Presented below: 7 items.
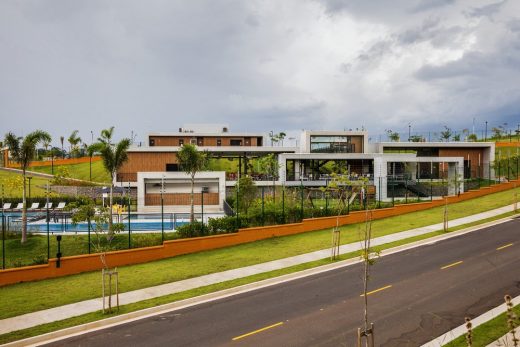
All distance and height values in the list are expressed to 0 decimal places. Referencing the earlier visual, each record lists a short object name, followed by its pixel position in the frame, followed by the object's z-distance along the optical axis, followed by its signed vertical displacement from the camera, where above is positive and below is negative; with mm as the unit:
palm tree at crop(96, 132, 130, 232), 33438 +1333
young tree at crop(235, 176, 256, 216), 37844 -2019
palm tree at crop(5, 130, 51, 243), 30891 +1805
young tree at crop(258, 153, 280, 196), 59562 +498
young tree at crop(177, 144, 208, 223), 38469 +1089
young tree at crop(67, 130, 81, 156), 97388 +6857
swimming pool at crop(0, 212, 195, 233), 35719 -5132
